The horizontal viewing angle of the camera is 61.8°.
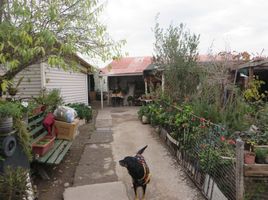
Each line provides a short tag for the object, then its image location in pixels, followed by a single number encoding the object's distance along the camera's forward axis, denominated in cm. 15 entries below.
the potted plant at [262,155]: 307
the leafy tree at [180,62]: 703
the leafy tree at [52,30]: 276
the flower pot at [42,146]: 402
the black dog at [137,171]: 325
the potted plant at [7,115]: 294
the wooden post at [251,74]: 728
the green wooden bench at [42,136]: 395
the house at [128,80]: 1563
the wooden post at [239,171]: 266
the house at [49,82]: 724
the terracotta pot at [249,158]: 298
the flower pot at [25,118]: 388
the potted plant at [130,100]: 1561
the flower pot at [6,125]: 294
